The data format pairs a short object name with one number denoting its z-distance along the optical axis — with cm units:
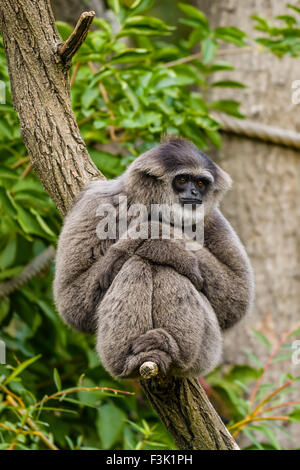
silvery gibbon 762
